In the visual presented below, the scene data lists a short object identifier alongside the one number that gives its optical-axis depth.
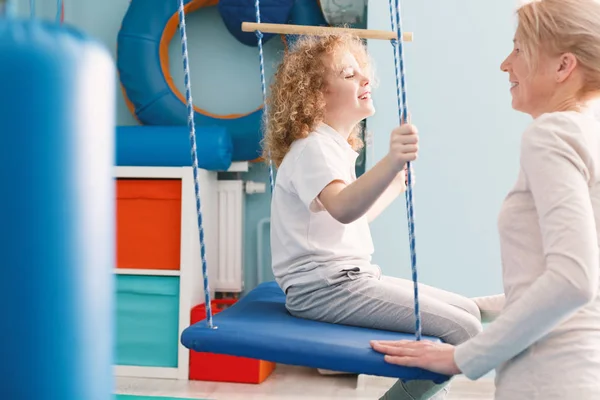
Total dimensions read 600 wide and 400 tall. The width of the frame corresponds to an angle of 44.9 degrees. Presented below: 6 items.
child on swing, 1.32
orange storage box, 2.74
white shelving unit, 2.69
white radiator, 2.96
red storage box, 2.68
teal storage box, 2.73
